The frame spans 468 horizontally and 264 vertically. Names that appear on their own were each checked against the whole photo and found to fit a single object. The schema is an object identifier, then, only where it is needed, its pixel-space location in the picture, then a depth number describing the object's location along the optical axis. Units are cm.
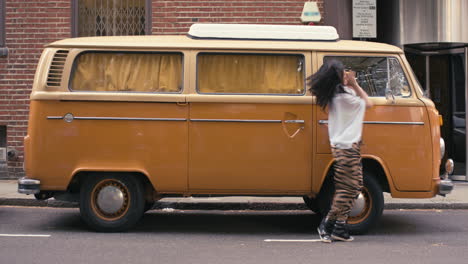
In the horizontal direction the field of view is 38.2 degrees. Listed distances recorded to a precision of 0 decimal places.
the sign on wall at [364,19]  1248
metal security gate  1280
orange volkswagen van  769
